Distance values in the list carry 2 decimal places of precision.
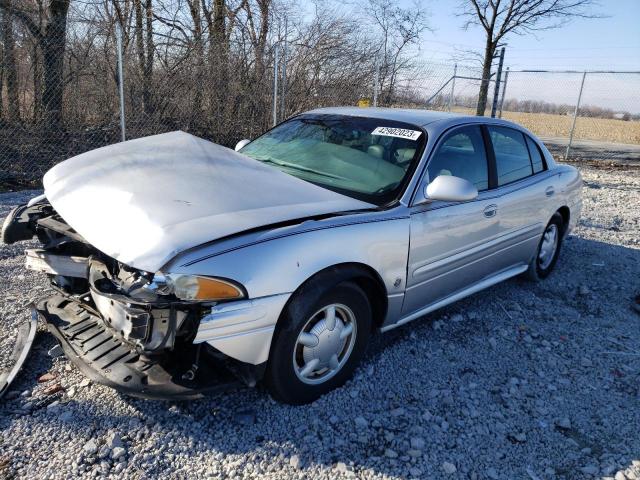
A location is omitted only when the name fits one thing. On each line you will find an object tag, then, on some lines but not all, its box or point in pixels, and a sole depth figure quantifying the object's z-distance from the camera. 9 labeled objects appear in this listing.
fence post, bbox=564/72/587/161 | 12.87
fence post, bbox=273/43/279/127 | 9.32
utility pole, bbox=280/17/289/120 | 9.70
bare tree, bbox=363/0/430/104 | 12.36
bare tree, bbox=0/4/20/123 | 7.41
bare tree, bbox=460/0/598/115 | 16.91
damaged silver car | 2.22
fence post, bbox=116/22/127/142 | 7.13
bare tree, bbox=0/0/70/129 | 7.70
